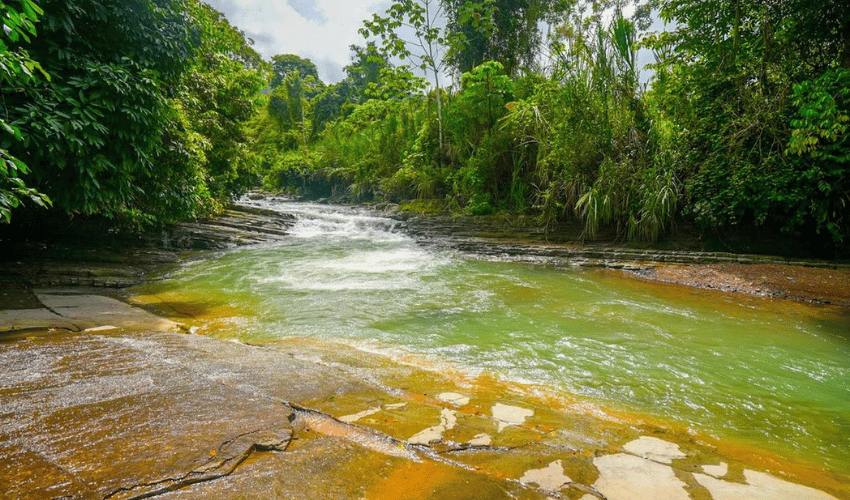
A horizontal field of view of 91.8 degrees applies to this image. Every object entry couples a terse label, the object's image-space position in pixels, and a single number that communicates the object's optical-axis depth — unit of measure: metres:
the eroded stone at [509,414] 2.38
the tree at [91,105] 4.26
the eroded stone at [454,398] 2.66
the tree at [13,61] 2.54
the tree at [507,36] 16.10
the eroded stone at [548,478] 1.65
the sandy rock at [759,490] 1.69
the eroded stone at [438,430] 2.00
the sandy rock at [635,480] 1.65
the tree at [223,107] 9.48
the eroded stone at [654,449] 2.03
